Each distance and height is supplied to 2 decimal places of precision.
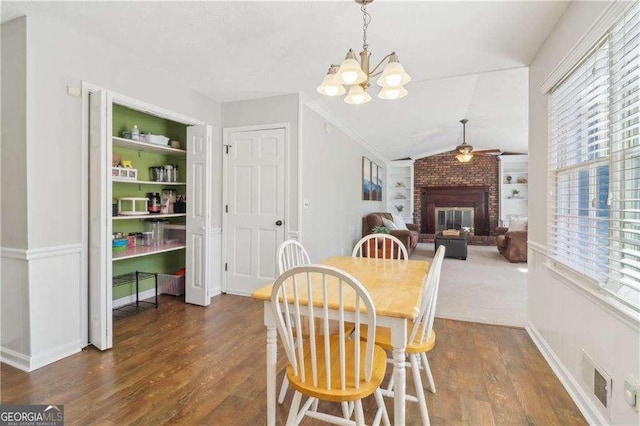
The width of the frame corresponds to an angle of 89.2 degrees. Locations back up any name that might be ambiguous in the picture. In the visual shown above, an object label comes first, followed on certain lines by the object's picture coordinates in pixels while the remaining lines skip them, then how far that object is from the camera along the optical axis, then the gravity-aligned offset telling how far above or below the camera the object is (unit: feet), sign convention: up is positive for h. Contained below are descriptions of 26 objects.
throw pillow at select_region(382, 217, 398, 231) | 21.38 -0.92
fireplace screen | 29.04 -0.67
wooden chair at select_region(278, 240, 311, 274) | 6.71 -1.09
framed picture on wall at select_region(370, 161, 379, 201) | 25.38 +2.32
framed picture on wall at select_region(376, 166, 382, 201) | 27.30 +2.42
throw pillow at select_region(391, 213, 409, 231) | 24.70 -0.91
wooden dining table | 4.51 -1.38
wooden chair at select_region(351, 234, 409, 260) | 18.33 -2.26
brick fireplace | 28.68 +2.01
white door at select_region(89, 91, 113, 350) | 8.14 -0.36
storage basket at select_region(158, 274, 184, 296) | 12.83 -2.96
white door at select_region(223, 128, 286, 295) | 12.67 +0.16
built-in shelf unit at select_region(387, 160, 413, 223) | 30.91 +2.19
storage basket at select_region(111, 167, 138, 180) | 10.15 +1.19
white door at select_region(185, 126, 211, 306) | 11.53 -0.19
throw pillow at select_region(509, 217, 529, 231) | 20.84 -0.89
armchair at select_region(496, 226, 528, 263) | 19.72 -2.19
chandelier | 5.56 +2.38
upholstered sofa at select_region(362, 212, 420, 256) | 20.33 -1.37
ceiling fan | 19.51 +3.70
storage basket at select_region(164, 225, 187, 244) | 13.12 -1.00
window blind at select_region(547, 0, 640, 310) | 4.88 +0.85
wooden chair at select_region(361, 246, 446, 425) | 5.21 -2.20
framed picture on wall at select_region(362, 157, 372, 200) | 22.70 +2.24
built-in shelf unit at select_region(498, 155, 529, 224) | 28.02 +2.15
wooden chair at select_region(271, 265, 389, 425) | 4.18 -2.21
